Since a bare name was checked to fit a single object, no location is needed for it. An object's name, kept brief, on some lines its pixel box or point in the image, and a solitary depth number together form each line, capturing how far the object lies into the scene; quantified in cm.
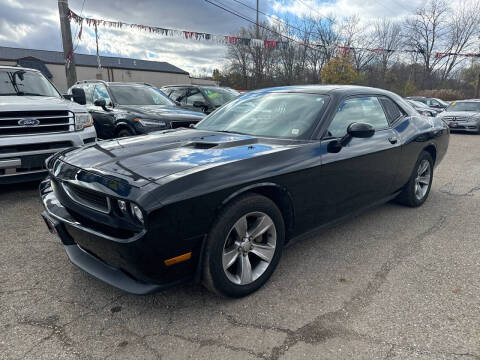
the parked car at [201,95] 859
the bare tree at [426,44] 4308
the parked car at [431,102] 2230
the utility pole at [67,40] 1030
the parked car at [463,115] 1386
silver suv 414
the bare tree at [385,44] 4353
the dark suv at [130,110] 591
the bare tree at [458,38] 3959
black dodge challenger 197
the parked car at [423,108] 1555
